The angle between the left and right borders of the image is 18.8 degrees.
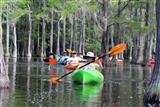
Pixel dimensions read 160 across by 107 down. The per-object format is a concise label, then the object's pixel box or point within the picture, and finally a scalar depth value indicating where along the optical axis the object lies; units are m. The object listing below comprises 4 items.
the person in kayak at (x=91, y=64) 24.90
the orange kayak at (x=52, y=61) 49.92
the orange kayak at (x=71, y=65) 38.18
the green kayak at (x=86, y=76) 22.92
